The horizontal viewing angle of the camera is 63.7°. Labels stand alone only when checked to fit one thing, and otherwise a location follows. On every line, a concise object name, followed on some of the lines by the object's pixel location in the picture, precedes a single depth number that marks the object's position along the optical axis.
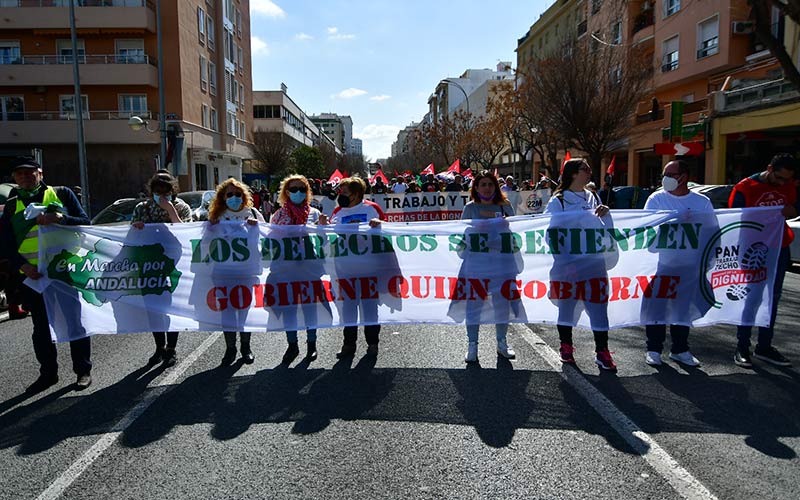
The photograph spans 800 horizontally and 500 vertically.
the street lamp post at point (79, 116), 21.41
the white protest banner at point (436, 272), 5.99
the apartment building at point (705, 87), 24.50
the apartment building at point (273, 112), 73.22
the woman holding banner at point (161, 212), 6.27
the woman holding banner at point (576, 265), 5.89
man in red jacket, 6.08
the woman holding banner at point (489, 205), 6.34
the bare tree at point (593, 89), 27.42
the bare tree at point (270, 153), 57.69
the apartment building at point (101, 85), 35.50
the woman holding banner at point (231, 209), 6.29
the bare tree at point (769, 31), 11.41
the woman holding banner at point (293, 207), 6.53
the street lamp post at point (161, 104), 22.36
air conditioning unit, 25.89
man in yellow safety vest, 5.60
